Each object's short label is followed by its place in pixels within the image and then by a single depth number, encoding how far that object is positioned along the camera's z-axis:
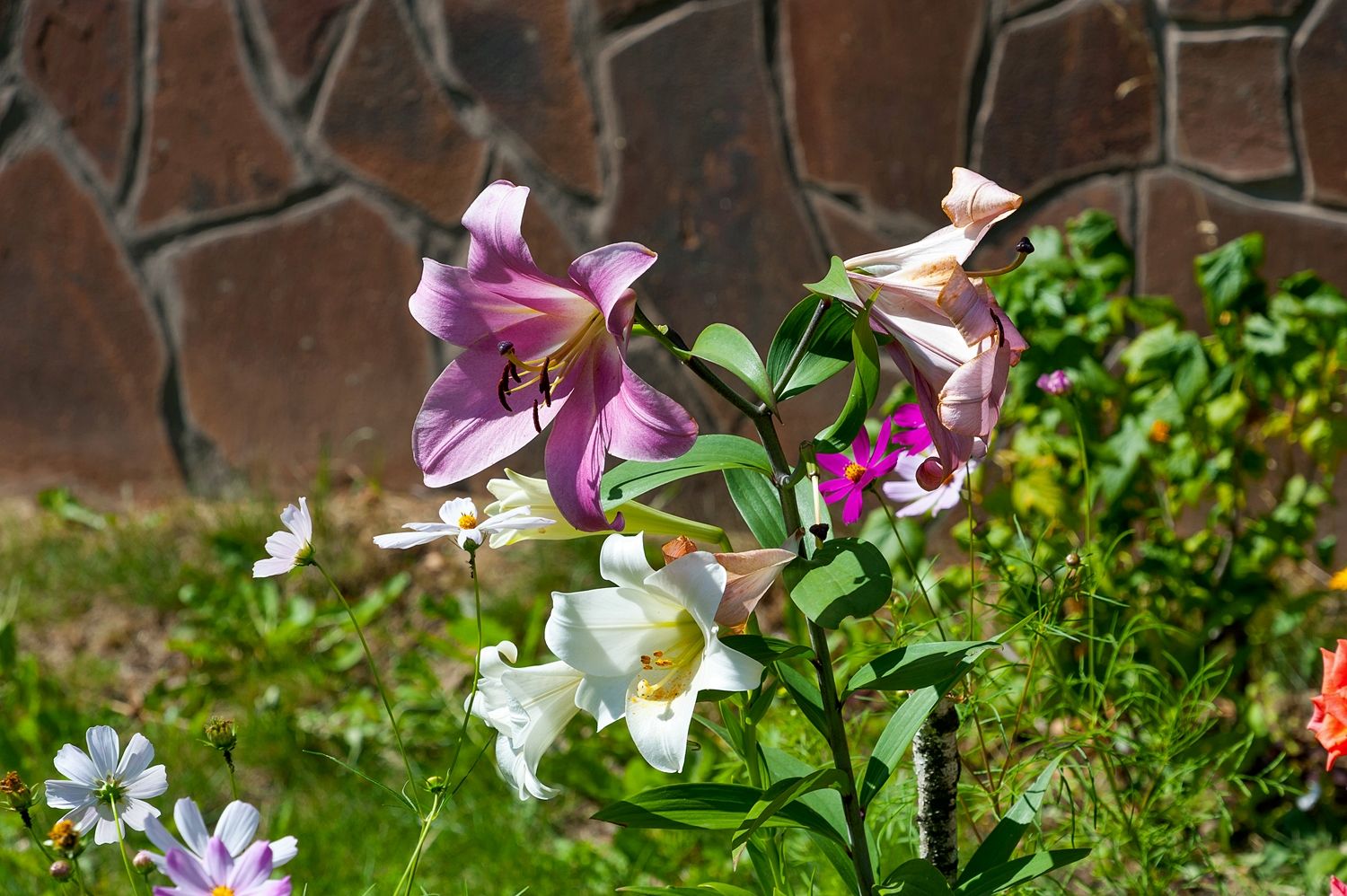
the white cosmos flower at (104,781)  2.63
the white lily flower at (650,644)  2.53
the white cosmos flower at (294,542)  2.66
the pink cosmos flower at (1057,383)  3.01
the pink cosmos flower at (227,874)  2.49
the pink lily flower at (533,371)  2.51
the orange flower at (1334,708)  2.72
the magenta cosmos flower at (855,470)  2.81
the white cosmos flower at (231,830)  2.54
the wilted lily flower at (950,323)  2.50
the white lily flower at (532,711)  2.63
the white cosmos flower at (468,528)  2.58
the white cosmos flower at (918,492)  2.92
